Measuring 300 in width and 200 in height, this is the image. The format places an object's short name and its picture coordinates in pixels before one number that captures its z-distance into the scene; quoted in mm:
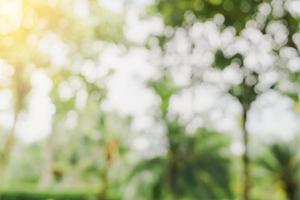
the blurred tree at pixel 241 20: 4871
